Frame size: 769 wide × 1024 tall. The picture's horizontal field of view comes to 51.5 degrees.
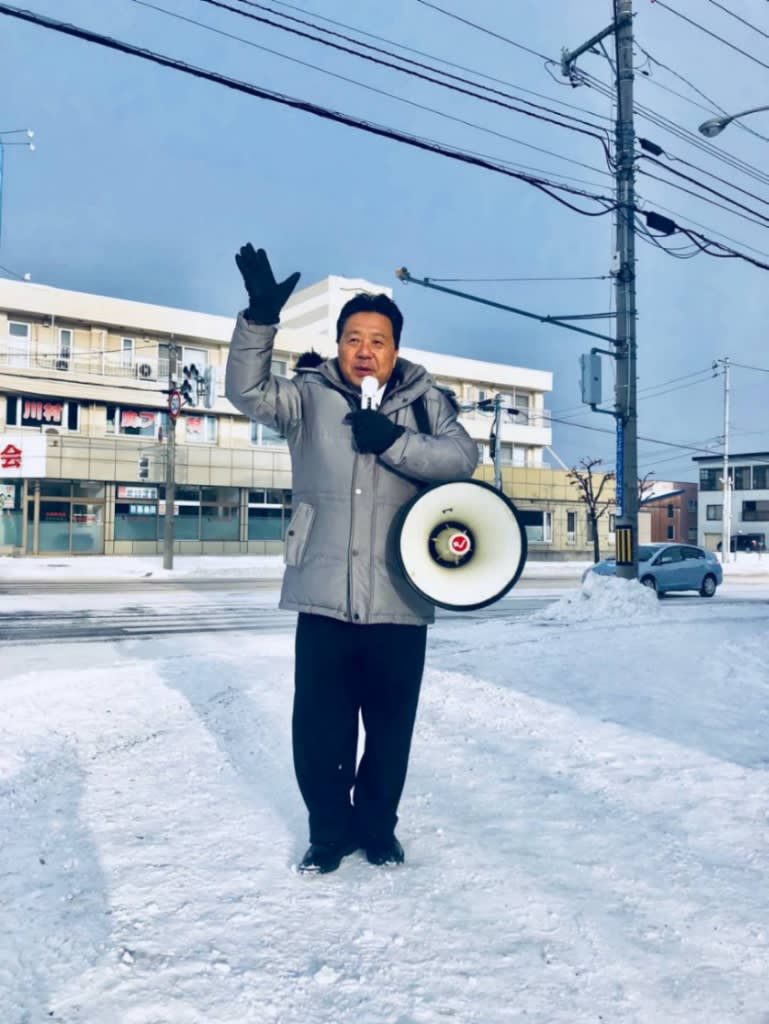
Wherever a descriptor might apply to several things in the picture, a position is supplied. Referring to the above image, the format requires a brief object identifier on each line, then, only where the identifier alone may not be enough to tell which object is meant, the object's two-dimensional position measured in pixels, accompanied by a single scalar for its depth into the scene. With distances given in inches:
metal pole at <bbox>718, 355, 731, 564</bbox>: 1756.9
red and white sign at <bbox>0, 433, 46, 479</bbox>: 1216.8
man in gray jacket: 106.3
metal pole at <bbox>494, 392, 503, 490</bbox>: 1241.4
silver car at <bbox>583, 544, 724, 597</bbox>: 757.9
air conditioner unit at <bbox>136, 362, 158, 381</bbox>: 1390.3
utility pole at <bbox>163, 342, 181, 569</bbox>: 942.4
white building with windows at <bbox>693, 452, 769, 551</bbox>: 2775.6
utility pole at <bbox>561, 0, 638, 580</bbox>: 534.6
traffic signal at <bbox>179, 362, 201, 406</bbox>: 937.5
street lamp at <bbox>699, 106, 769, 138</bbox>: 543.2
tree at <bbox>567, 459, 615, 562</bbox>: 1739.7
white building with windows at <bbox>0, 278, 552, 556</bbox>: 1254.9
